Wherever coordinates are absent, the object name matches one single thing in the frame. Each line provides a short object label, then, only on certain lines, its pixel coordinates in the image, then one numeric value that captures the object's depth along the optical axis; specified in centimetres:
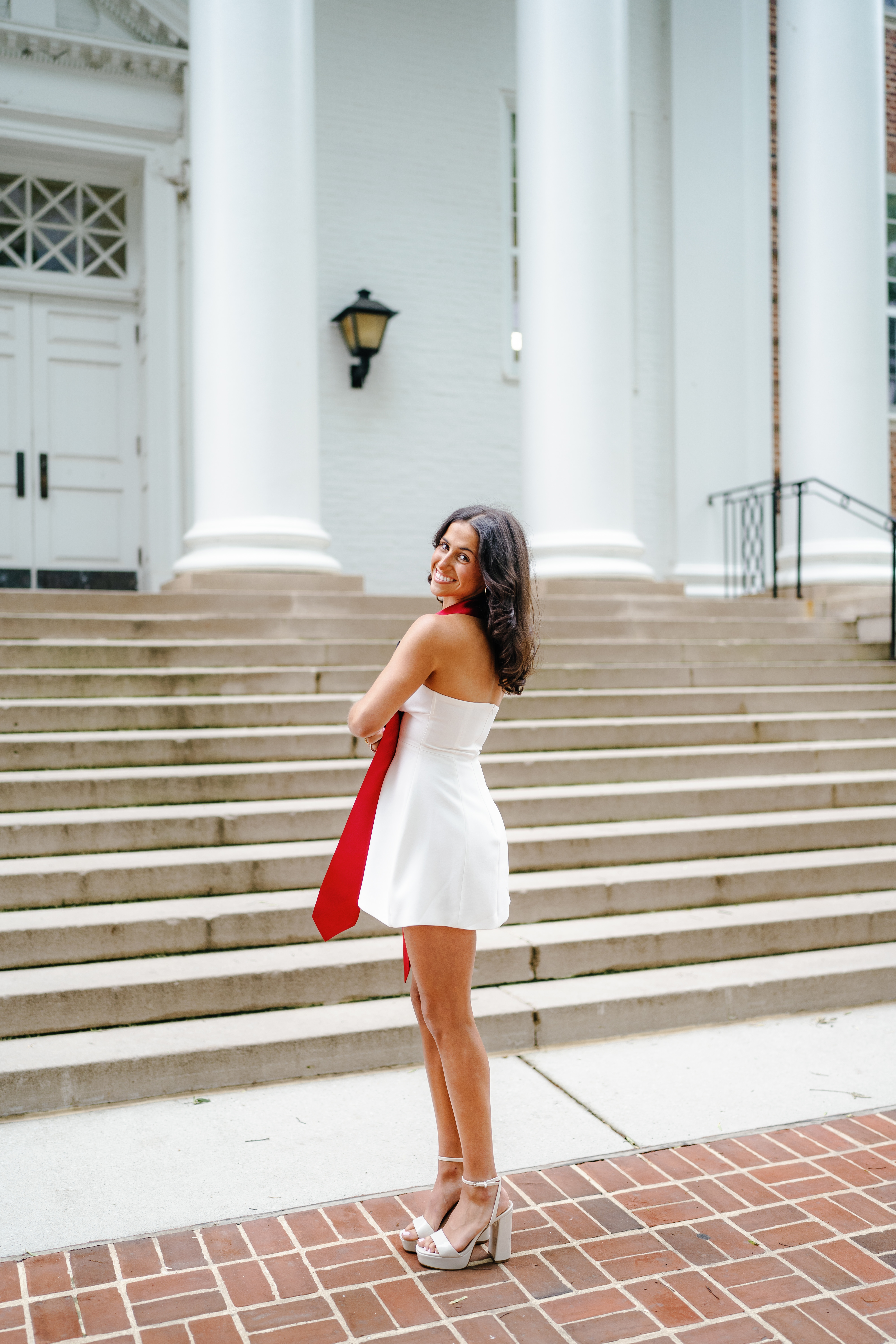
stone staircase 403
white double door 988
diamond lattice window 980
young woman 260
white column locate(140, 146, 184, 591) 987
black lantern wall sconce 1048
